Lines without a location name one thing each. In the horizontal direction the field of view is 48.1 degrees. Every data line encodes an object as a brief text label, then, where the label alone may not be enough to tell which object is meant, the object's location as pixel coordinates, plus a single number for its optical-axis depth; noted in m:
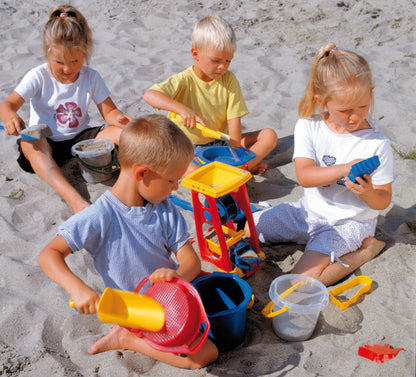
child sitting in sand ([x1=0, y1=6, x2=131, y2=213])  2.56
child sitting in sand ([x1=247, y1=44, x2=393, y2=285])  1.90
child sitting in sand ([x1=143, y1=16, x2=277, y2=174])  2.71
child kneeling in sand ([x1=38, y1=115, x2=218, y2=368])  1.47
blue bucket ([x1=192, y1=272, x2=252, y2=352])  1.57
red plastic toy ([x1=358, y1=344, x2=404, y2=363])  1.50
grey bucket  2.66
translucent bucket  1.66
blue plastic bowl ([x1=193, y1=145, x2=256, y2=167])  2.42
